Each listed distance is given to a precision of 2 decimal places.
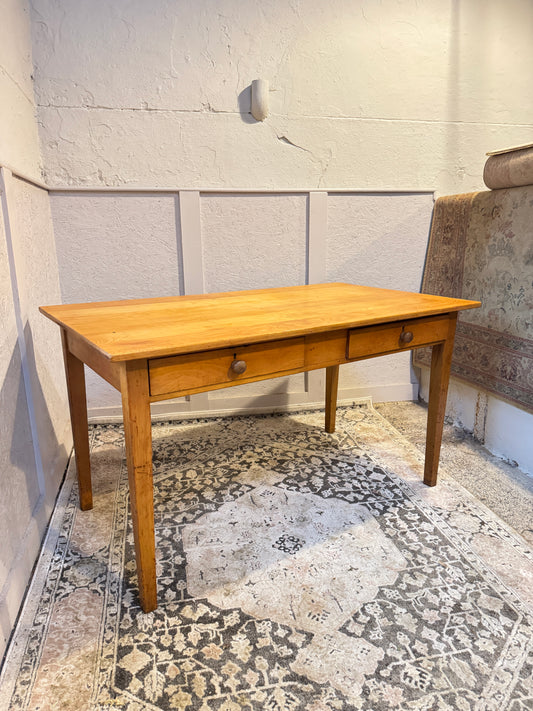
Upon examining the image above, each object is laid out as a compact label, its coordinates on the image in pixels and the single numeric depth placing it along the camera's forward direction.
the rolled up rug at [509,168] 2.06
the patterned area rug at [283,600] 1.14
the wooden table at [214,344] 1.22
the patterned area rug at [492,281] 2.16
